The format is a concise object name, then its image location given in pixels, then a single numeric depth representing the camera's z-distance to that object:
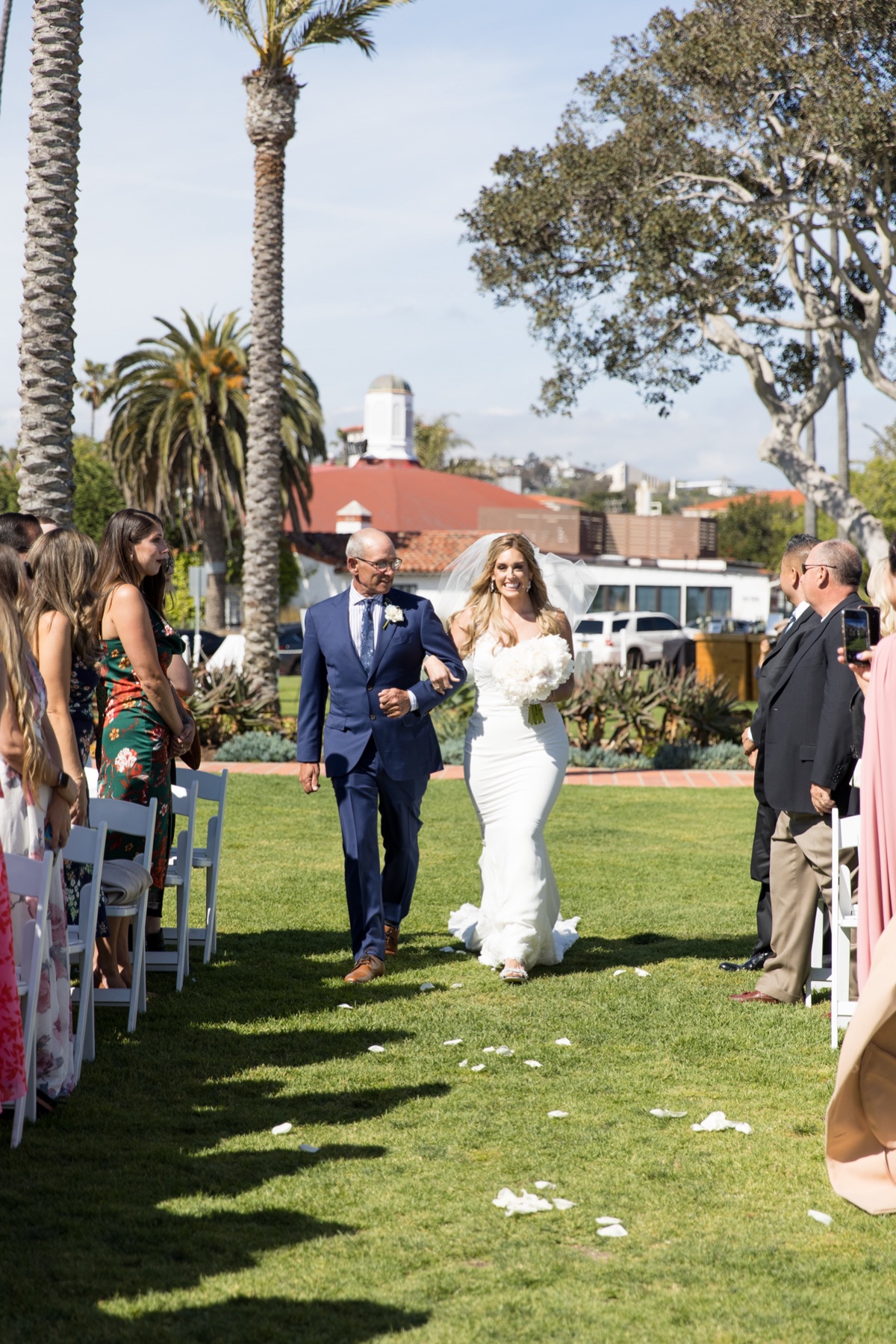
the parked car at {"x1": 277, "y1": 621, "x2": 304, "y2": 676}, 41.34
